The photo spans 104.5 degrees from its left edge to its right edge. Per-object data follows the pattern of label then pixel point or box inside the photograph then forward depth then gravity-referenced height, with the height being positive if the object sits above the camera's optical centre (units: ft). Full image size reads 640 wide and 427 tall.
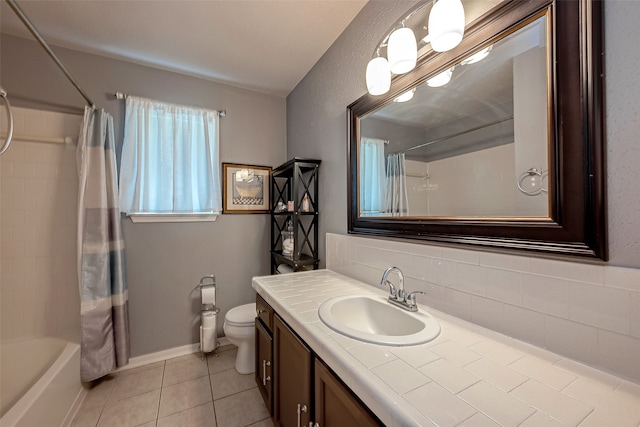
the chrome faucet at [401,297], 3.39 -1.20
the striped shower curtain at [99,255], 5.58 -0.88
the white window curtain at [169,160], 6.41 +1.54
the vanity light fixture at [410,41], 2.89 +2.28
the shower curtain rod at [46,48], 3.57 +2.97
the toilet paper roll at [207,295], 6.95 -2.23
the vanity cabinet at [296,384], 2.36 -2.11
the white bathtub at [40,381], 3.80 -3.03
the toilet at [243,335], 6.02 -2.92
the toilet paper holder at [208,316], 6.72 -2.76
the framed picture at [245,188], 7.66 +0.86
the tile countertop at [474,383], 1.65 -1.36
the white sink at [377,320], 2.64 -1.39
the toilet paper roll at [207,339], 6.70 -3.36
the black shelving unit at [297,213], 6.44 +0.03
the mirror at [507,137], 2.15 +0.86
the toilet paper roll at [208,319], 6.72 -2.81
